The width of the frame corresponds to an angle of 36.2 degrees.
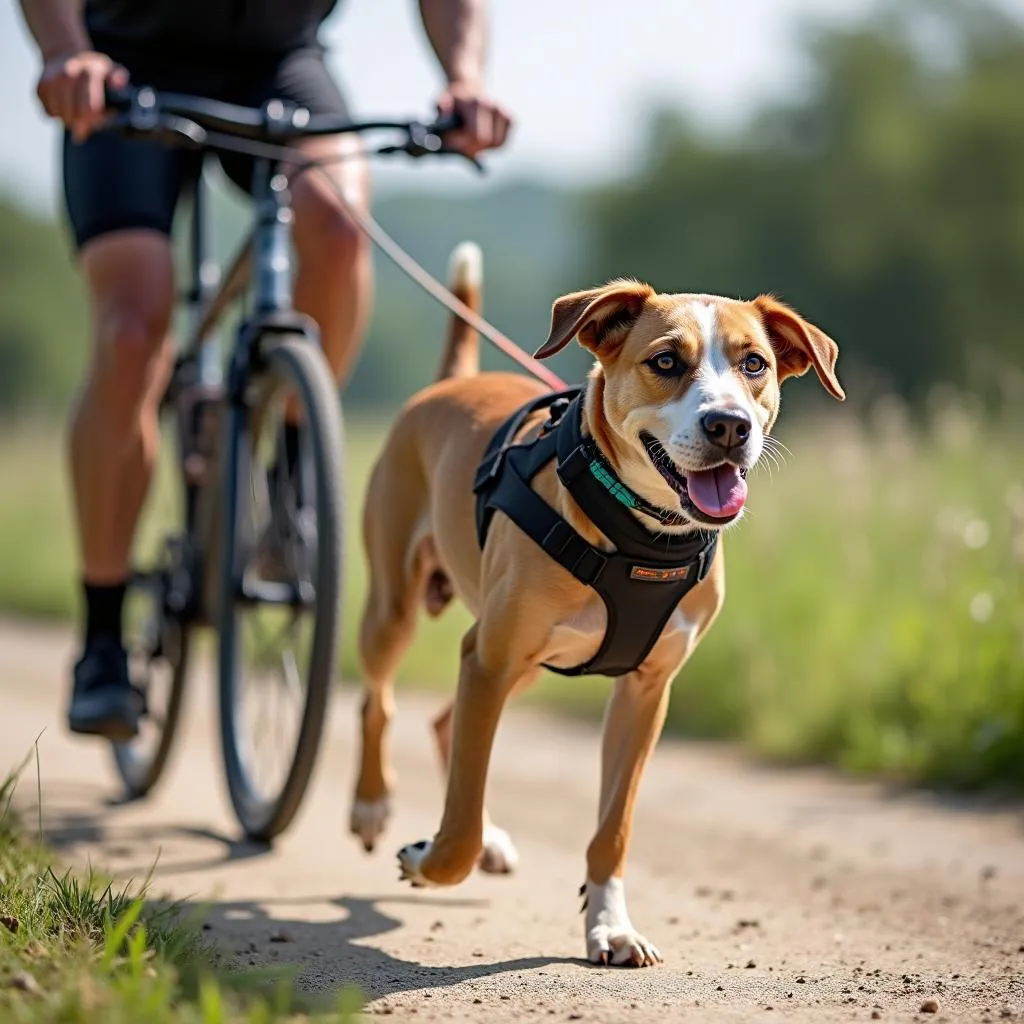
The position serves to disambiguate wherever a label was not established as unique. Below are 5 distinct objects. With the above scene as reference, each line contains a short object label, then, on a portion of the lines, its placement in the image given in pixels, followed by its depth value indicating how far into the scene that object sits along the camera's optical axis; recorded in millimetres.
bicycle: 3727
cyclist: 4059
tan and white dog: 2717
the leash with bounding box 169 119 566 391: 3819
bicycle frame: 4062
